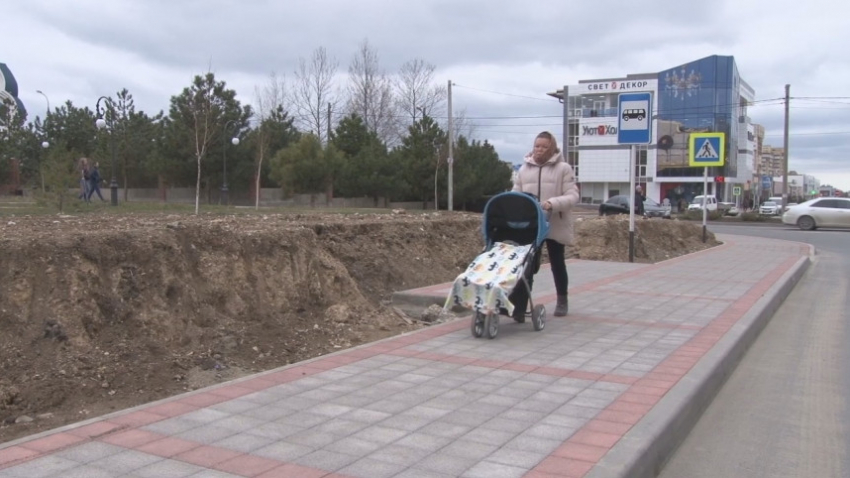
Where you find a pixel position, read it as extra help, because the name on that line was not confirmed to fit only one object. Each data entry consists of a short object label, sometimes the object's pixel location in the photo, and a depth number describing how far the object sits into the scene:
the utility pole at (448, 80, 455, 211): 39.44
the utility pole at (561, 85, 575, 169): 83.89
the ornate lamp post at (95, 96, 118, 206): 25.20
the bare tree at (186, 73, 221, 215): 27.31
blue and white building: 78.44
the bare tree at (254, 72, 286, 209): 36.59
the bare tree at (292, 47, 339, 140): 59.20
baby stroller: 7.00
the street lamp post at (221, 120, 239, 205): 39.19
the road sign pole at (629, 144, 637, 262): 14.77
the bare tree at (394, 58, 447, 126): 60.97
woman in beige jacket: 8.00
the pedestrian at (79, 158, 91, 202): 22.67
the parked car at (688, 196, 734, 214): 54.48
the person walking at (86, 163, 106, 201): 24.00
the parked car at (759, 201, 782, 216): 57.09
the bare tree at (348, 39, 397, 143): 59.97
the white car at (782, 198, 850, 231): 33.88
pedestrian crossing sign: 20.23
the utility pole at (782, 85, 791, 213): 49.46
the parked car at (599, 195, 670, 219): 37.78
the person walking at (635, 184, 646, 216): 28.89
